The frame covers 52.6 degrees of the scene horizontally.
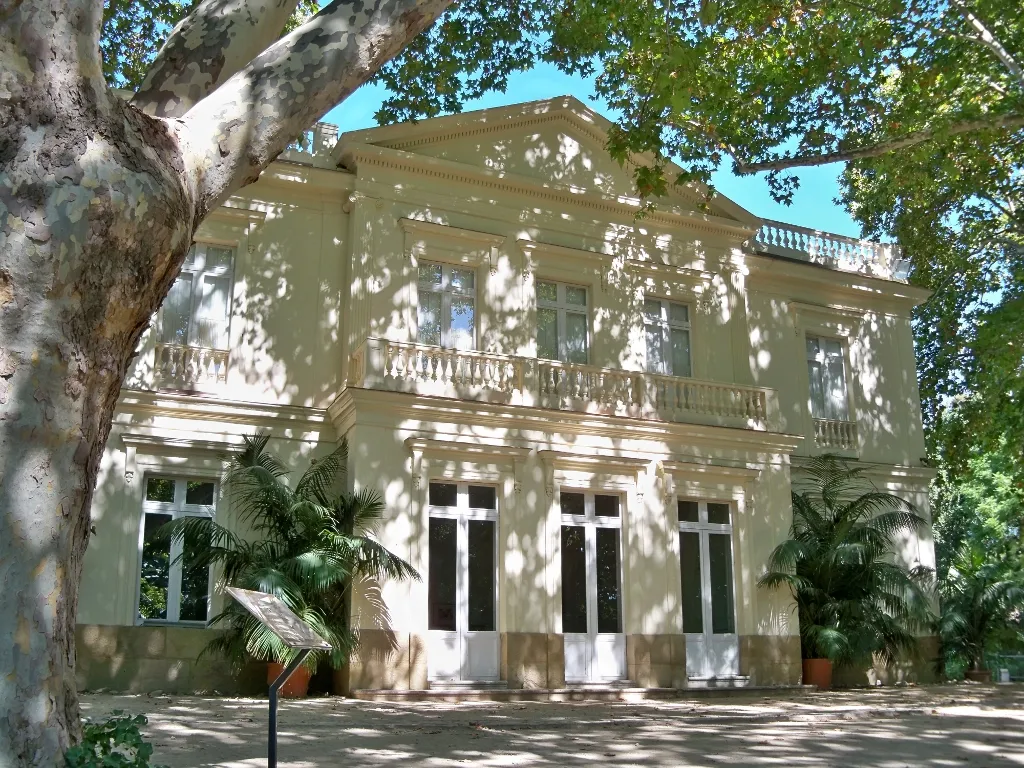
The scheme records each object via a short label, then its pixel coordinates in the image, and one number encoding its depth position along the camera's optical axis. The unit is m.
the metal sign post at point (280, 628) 4.74
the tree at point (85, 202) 4.14
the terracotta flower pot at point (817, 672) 16.31
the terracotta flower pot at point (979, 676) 19.22
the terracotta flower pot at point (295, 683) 12.73
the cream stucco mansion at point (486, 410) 14.03
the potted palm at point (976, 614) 18.70
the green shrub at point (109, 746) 4.10
